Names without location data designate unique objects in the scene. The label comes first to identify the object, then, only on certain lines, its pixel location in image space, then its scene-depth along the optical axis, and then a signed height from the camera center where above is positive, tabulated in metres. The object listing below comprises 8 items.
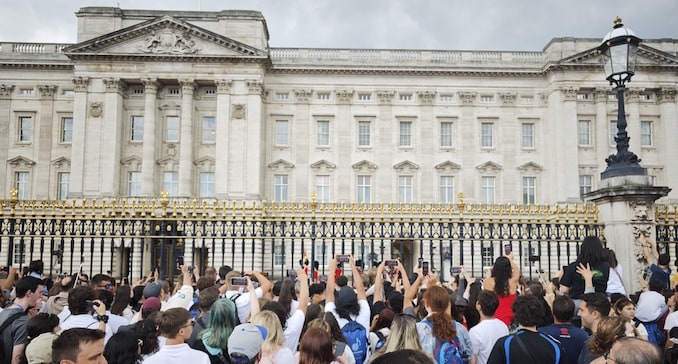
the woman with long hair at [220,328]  5.72 -1.15
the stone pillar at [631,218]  11.79 -0.13
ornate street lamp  12.12 +2.86
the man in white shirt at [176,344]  5.02 -1.17
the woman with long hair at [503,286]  7.50 -0.98
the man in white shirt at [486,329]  6.18 -1.24
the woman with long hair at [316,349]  4.45 -1.05
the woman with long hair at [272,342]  5.02 -1.13
